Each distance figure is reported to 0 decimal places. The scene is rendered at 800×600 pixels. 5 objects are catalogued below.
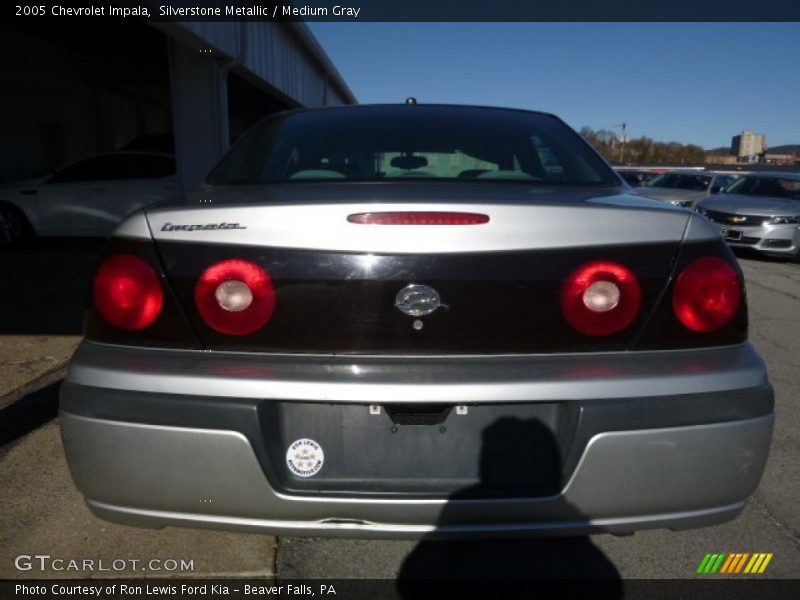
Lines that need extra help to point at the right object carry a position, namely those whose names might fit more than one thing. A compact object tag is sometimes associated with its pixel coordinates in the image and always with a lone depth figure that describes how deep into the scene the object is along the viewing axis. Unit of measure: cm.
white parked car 841
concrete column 890
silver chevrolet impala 153
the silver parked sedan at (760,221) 935
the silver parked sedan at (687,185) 1245
